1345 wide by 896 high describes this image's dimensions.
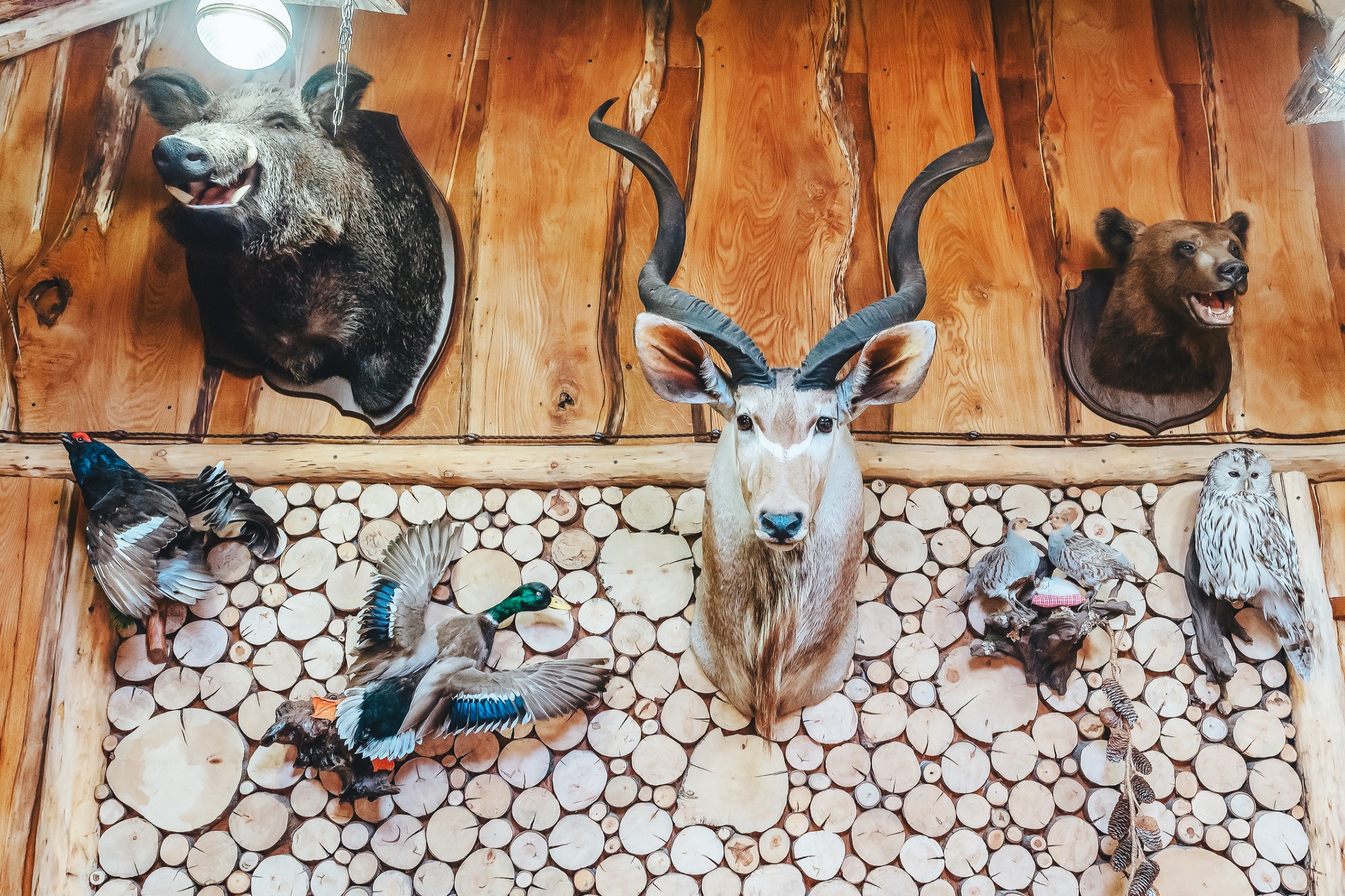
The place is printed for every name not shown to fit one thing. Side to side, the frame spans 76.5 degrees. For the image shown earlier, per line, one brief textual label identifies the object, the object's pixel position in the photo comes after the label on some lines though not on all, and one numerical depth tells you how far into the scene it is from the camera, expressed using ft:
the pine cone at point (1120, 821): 7.09
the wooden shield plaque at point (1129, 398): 8.80
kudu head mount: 6.40
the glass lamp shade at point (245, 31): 7.66
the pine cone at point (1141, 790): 7.13
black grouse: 7.55
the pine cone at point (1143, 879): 6.93
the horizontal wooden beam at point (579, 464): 8.34
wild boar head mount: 8.86
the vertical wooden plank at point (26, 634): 7.32
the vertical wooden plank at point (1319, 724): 7.39
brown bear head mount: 8.87
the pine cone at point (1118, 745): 7.04
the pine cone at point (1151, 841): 7.02
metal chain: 8.79
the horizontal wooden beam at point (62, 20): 9.37
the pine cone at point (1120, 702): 7.16
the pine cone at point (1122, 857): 7.09
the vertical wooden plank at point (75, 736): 7.31
